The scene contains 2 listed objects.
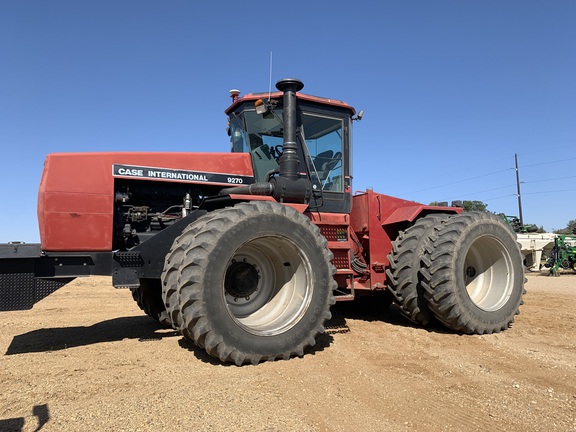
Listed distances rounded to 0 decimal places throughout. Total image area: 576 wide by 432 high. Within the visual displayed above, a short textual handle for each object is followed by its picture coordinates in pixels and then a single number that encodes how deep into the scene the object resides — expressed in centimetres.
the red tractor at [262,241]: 439
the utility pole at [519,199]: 3628
